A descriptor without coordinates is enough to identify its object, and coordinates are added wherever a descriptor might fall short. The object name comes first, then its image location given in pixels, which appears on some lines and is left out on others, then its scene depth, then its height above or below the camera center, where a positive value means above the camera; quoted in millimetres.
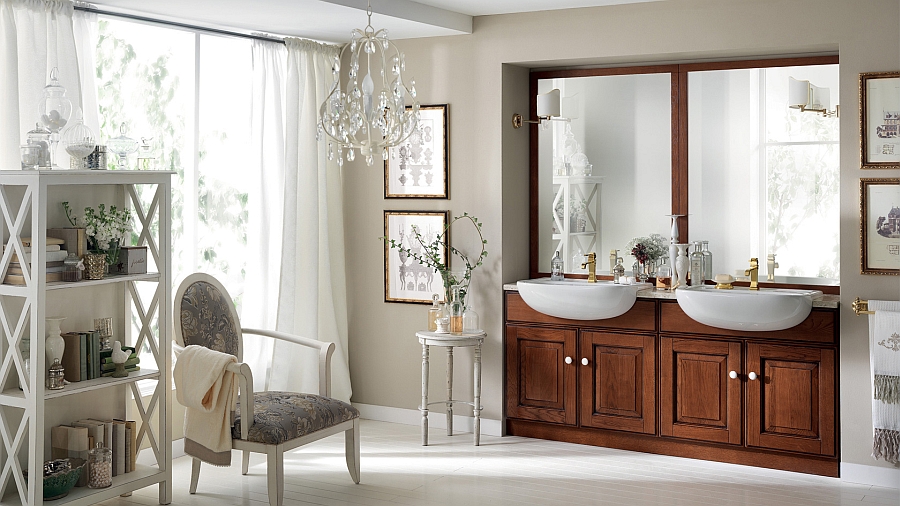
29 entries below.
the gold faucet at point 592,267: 5418 -118
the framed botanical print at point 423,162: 5613 +540
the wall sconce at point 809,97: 4863 +806
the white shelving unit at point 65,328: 3643 -336
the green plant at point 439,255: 5418 -56
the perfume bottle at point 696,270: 5082 -130
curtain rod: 4343 +1229
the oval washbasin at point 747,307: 4430 -302
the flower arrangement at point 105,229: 4027 +90
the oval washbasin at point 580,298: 4875 -281
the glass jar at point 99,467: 3984 -963
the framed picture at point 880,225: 4449 +104
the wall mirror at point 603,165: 5371 +499
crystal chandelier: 3234 +499
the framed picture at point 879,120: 4426 +623
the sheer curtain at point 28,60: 3877 +837
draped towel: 4086 -673
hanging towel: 4246 -607
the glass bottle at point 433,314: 5322 -389
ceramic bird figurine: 4109 -494
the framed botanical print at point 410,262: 5664 -89
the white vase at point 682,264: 5078 -99
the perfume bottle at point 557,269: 5527 -132
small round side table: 5141 -544
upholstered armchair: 4066 -741
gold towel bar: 4402 -296
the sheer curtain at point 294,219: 5398 +182
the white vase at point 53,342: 3793 -388
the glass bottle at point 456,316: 5262 -397
